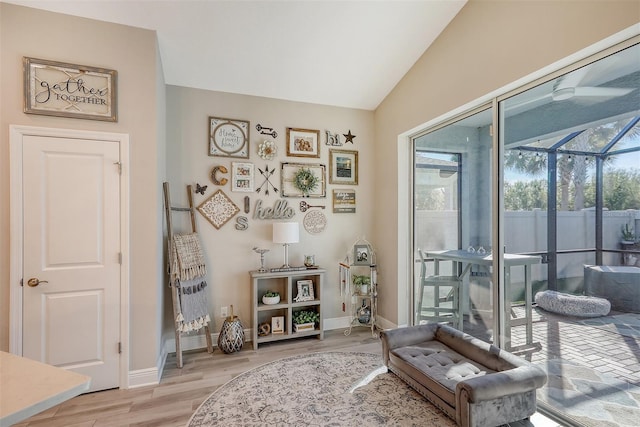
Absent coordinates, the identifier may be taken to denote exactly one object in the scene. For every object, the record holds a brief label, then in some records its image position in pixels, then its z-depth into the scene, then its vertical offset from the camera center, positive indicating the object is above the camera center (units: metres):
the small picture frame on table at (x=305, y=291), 3.61 -0.93
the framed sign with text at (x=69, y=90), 2.36 +1.00
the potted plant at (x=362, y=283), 3.80 -0.89
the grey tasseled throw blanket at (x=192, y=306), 2.99 -0.93
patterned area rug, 2.11 -1.43
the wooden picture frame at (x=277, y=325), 3.52 -1.29
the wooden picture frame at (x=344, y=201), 3.97 +0.16
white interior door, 2.38 -0.33
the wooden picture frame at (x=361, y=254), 3.90 -0.52
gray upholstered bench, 1.84 -1.13
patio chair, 3.12 -0.94
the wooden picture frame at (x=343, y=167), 3.95 +0.61
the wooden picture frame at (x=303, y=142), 3.76 +0.89
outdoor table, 2.37 -0.52
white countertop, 0.87 -0.54
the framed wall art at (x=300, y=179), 3.74 +0.42
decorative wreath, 3.74 +0.41
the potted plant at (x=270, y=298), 3.44 -0.96
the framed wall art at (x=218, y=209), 3.41 +0.05
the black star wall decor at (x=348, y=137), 4.02 +1.00
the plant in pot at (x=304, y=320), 3.56 -1.26
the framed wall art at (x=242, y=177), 3.52 +0.43
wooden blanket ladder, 2.95 -0.54
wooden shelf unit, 3.36 -1.01
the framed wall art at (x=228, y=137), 3.46 +0.88
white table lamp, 3.40 -0.21
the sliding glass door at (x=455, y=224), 2.71 -0.12
